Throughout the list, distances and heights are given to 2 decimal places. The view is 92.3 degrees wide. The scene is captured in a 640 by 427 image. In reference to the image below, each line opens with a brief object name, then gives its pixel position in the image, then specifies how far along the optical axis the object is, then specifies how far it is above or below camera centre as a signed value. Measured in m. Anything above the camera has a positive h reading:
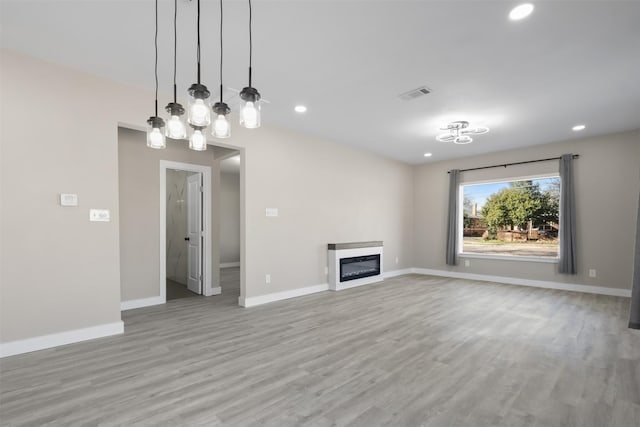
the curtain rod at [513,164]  5.77 +1.07
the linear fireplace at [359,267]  5.90 -1.04
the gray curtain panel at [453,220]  7.15 -0.11
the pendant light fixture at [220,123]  1.97 +0.64
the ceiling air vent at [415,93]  3.61 +1.48
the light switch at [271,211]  4.90 +0.09
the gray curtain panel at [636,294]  3.38 -0.90
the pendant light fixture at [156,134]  2.23 +0.63
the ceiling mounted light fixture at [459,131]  4.75 +1.34
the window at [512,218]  6.18 -0.07
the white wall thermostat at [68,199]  3.12 +0.19
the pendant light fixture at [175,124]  2.04 +0.63
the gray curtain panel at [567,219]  5.61 -0.08
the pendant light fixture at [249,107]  1.89 +0.69
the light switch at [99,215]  3.31 +0.03
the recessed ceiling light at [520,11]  2.23 +1.51
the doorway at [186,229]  5.12 -0.23
